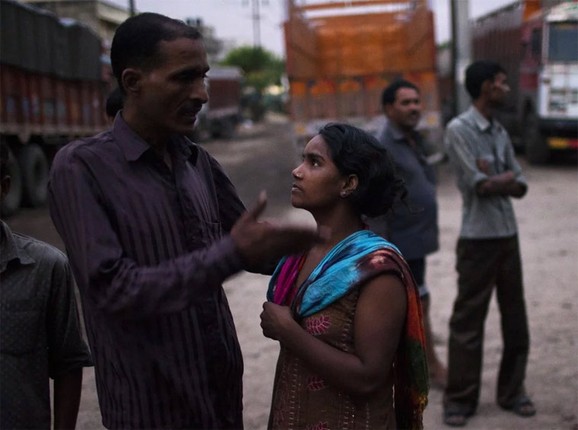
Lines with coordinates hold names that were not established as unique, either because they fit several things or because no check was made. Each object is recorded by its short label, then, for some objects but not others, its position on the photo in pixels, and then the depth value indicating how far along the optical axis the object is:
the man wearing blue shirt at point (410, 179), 4.47
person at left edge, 1.81
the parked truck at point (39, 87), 12.04
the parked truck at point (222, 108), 30.03
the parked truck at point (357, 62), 12.83
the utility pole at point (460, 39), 17.94
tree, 63.69
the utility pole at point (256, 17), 63.31
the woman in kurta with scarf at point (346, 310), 1.91
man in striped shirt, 1.62
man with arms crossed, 4.17
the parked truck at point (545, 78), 15.13
